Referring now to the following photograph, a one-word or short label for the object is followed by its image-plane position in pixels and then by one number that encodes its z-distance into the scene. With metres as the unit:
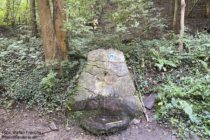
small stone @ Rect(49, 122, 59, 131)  5.20
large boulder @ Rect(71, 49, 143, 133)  5.41
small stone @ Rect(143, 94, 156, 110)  5.70
